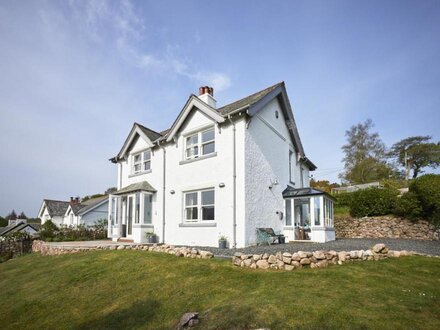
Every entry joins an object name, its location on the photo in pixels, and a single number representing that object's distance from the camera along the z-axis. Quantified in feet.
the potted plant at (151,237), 57.98
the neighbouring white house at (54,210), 161.38
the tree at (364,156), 154.61
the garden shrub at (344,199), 83.47
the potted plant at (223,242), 46.10
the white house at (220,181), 48.44
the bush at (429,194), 62.69
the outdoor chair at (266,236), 49.01
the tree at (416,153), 163.84
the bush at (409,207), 66.03
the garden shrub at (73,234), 73.71
